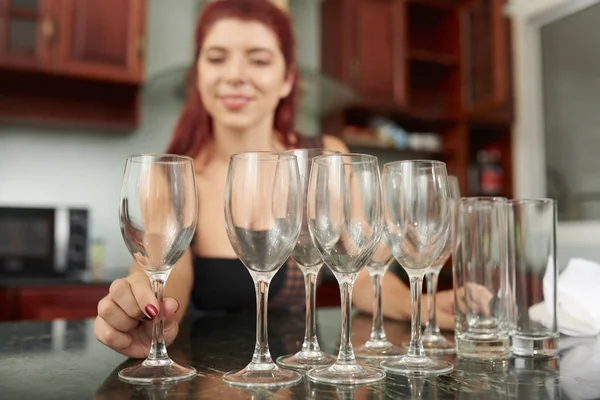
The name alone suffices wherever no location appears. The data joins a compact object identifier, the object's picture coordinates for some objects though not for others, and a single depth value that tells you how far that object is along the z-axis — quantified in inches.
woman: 50.5
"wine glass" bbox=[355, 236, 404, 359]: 27.7
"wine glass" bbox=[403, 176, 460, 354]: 28.7
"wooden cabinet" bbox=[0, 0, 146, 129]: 91.0
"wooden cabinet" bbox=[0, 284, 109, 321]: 82.8
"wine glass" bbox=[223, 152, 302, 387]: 21.4
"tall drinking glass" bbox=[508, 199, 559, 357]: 27.4
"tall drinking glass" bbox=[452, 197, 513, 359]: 26.7
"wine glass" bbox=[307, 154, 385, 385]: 21.5
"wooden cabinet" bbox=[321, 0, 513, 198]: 115.5
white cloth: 32.1
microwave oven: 91.1
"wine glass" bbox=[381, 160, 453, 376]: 23.4
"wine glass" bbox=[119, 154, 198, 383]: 22.7
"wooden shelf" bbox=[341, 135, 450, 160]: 118.2
